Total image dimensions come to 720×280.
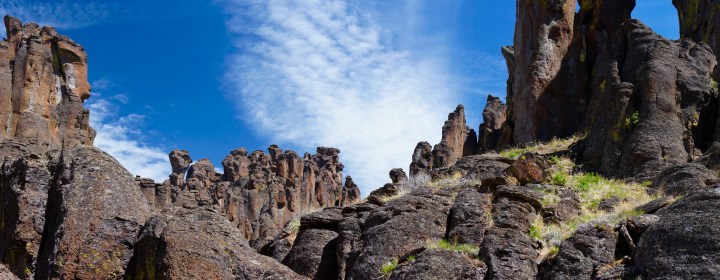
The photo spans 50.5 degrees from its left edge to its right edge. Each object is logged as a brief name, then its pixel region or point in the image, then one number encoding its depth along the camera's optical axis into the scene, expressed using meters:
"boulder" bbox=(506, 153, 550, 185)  25.56
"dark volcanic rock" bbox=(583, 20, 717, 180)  28.67
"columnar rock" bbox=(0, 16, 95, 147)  63.89
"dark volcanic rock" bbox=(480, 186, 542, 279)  17.28
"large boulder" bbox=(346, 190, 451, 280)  20.22
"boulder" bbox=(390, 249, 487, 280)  17.25
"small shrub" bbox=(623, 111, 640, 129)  30.35
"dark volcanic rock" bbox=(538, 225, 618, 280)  16.36
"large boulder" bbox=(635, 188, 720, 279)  13.91
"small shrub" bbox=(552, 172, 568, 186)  25.83
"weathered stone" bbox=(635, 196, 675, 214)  18.59
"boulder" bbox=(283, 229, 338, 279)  22.92
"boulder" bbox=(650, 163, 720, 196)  21.50
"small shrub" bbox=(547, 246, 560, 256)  18.13
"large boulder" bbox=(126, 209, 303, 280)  13.93
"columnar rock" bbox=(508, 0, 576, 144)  43.44
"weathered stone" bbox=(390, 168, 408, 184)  39.38
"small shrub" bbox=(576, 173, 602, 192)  26.00
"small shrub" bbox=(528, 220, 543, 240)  19.66
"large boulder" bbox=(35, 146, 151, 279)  14.52
